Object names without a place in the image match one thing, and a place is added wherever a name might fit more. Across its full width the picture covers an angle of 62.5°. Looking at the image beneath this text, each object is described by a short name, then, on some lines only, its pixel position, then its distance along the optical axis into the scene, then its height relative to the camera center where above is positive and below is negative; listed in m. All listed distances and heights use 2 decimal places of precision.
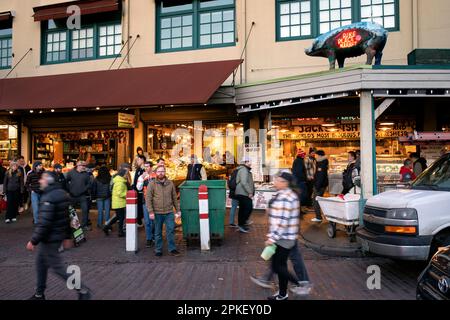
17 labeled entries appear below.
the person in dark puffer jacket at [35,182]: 9.16 -0.35
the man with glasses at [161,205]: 7.13 -0.72
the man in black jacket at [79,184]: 9.40 -0.40
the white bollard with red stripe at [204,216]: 7.52 -0.99
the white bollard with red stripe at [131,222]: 7.52 -1.10
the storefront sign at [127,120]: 12.95 +1.71
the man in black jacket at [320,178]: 9.84 -0.30
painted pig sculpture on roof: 8.99 +3.16
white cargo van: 5.34 -0.84
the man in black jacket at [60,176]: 9.36 -0.20
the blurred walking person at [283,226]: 4.72 -0.75
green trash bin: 7.76 -0.89
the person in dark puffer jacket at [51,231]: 4.80 -0.82
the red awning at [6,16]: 15.48 +6.40
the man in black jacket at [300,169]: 10.35 -0.06
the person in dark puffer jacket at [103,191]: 9.59 -0.60
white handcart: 7.50 -0.93
